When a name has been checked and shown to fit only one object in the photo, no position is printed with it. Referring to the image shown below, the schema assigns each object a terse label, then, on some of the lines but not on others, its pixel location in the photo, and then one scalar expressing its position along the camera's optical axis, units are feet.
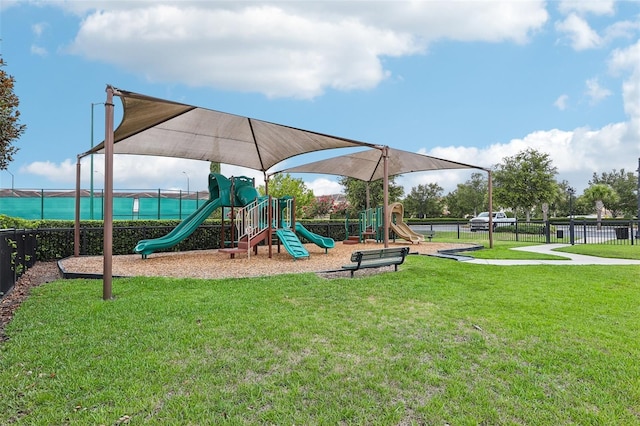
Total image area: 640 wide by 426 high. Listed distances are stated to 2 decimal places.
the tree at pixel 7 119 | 20.60
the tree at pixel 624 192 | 177.47
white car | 98.22
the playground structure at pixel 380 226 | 56.59
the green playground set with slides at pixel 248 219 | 35.88
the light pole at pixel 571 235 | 54.49
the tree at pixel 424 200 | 166.91
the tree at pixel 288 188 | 99.81
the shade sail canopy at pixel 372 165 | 50.87
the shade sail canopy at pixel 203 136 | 27.61
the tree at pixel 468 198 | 176.45
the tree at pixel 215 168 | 109.81
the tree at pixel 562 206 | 194.49
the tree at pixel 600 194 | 113.29
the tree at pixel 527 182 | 111.96
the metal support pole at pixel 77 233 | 37.48
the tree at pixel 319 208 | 108.98
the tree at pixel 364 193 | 115.96
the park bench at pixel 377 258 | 24.43
